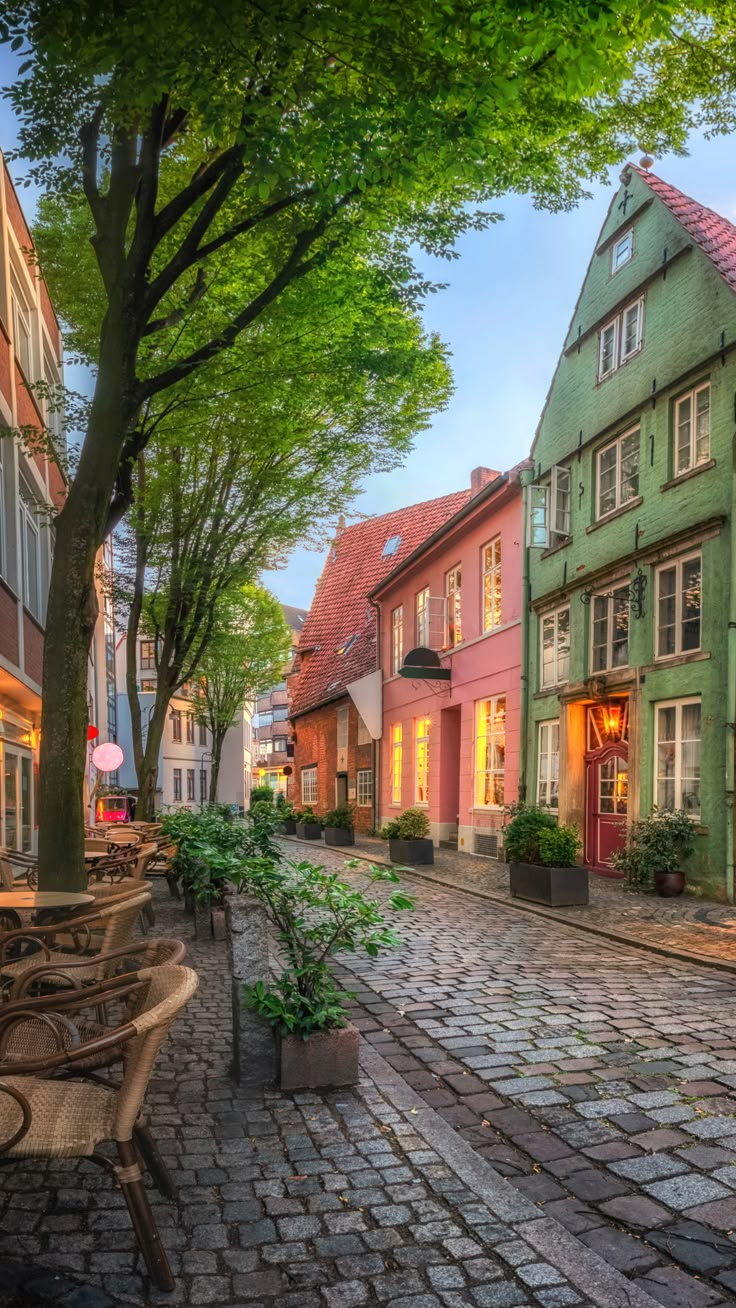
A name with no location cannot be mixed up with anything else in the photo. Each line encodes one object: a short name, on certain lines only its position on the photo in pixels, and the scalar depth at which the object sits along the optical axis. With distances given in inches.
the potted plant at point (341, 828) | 929.5
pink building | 762.2
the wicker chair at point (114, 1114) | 108.3
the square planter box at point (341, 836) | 927.7
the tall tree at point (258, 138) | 211.2
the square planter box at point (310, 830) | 1067.9
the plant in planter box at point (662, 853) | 494.0
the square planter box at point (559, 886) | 454.0
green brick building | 496.4
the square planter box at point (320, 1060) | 181.6
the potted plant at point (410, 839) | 695.1
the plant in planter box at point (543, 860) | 455.5
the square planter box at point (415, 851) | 694.5
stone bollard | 184.2
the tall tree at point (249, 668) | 1577.3
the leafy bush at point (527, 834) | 477.1
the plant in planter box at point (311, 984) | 181.8
